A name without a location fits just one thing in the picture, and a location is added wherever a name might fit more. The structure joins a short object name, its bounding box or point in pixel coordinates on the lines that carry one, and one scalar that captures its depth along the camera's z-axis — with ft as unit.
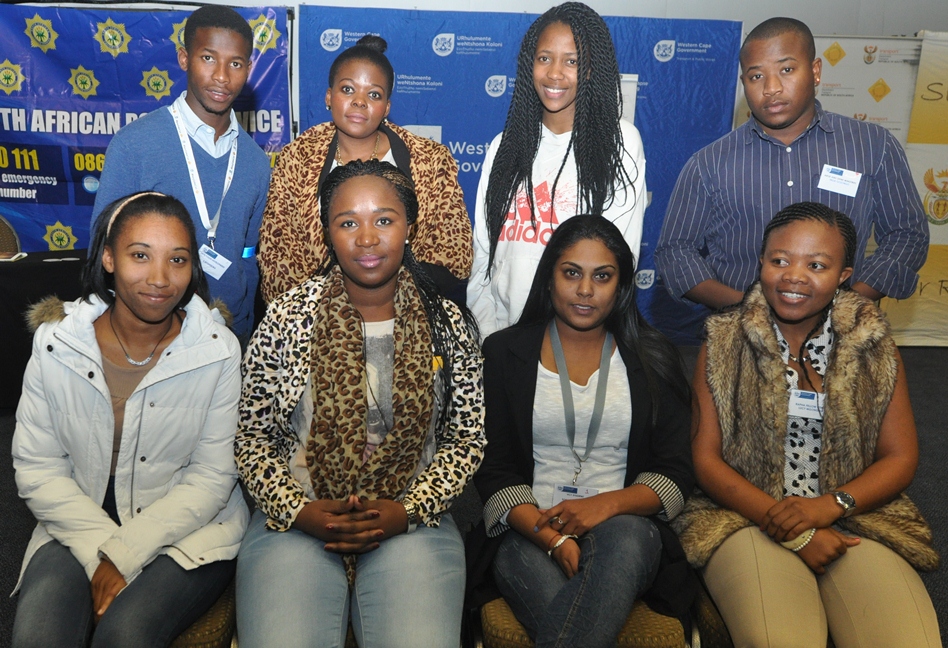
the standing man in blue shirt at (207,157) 8.67
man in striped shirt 8.37
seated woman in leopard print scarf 5.68
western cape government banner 17.72
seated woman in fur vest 5.88
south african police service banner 16.61
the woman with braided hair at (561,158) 8.25
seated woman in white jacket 5.69
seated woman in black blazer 6.17
